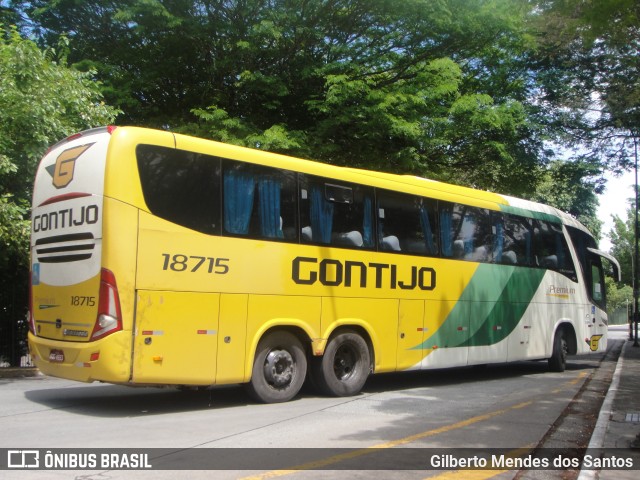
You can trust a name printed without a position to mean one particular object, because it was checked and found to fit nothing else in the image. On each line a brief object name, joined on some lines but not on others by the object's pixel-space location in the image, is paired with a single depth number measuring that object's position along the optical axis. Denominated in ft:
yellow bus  26.12
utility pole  75.89
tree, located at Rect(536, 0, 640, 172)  23.03
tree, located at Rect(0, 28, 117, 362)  37.35
